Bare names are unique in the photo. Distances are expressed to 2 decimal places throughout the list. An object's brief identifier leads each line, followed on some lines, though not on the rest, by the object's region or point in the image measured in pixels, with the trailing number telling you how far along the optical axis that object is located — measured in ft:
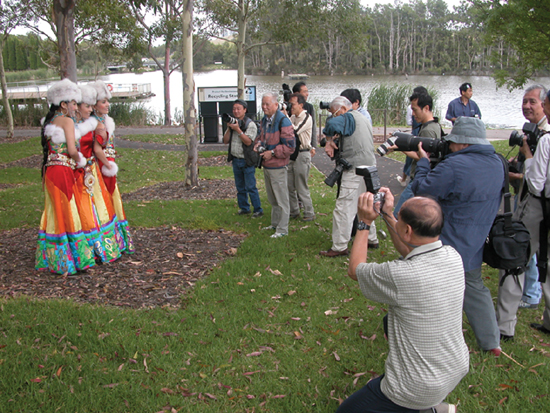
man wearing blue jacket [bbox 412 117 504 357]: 11.94
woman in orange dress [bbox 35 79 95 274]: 17.70
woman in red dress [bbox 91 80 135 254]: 19.49
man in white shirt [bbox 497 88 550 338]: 13.92
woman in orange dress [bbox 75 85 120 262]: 18.56
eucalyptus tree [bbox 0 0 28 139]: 65.92
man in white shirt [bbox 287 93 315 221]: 24.98
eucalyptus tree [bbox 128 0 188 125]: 83.82
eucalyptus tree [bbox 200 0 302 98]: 66.74
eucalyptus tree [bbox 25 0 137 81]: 37.55
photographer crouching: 8.13
